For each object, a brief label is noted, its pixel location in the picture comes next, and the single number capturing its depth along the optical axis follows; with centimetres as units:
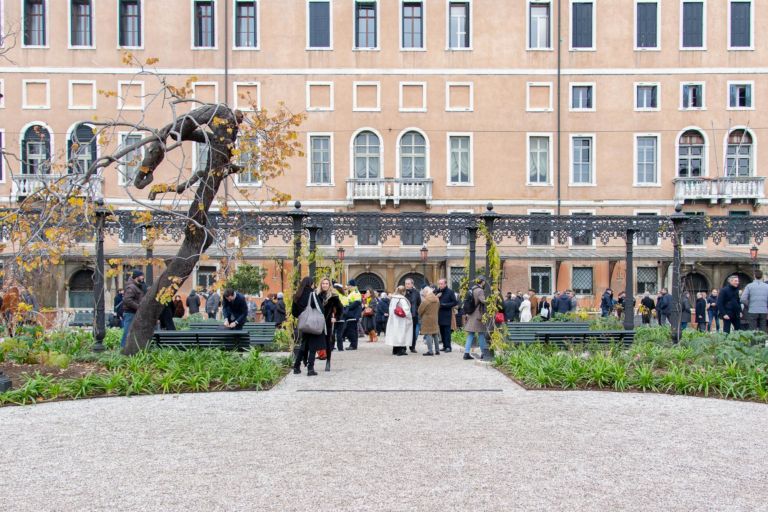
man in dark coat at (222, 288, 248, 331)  1412
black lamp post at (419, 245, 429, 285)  2838
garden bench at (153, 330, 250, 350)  1314
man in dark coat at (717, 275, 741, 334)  1722
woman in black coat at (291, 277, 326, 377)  1188
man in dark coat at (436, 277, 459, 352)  1630
